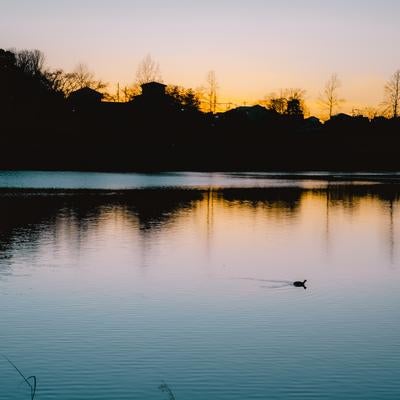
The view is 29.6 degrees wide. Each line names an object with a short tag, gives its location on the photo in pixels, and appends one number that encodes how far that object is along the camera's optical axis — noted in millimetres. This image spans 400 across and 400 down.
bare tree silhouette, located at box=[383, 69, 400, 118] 115125
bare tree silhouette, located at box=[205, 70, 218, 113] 132250
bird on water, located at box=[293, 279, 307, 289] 19272
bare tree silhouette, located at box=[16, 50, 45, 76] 121500
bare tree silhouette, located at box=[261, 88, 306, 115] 146000
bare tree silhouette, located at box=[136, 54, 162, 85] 120131
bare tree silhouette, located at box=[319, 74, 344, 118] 126375
